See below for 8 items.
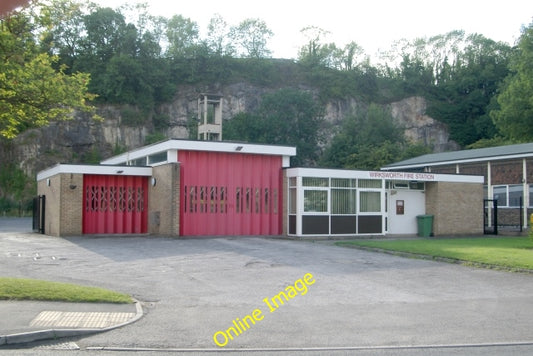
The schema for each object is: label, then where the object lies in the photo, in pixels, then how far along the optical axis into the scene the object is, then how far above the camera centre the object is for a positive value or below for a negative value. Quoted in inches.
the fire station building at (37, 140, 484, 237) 964.6 +7.6
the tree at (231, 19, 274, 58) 3782.0 +1069.7
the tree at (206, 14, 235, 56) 3609.0 +1022.1
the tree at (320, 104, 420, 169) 2134.6 +229.4
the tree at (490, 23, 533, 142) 2231.8 +378.5
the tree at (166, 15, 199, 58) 3501.5 +1018.9
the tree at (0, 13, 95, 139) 462.8 +98.7
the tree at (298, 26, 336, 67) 3523.6 +968.9
